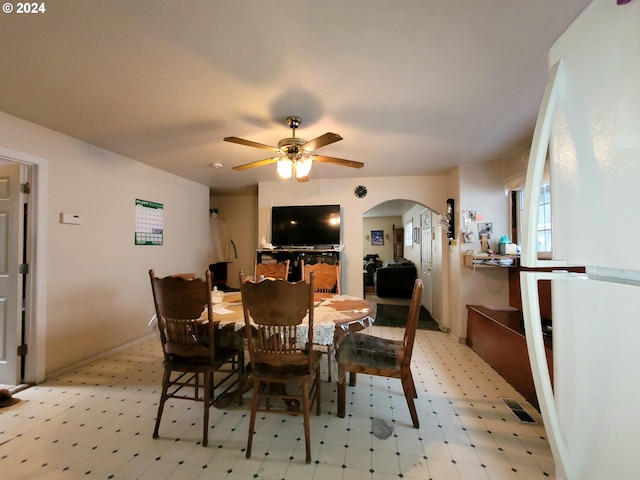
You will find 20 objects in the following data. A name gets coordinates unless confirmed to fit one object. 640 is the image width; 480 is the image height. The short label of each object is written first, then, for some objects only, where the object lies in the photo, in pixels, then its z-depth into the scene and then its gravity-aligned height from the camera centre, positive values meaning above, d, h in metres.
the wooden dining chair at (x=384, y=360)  1.83 -0.85
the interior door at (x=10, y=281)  2.35 -0.33
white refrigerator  0.52 +0.00
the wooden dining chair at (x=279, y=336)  1.50 -0.57
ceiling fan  2.06 +0.76
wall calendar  3.42 +0.29
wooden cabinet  2.16 -0.98
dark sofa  6.16 -0.85
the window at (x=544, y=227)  2.54 +0.17
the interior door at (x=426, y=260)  4.96 -0.33
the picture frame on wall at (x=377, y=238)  9.15 +0.20
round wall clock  4.13 +0.83
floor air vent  1.89 -1.28
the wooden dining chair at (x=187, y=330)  1.65 -0.58
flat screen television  4.09 +0.29
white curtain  5.17 +0.04
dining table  1.69 -0.53
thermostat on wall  2.56 +0.25
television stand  4.04 -0.19
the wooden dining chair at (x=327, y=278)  2.98 -0.39
